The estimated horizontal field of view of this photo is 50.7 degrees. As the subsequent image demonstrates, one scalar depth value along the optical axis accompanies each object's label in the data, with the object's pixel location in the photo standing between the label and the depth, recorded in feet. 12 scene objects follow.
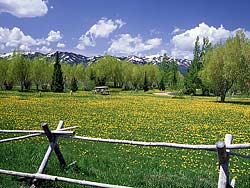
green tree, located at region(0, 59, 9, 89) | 256.84
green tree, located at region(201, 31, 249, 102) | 145.00
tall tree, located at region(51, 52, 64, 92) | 246.91
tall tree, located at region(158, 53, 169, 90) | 350.50
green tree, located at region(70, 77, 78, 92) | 266.34
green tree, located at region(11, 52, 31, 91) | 251.85
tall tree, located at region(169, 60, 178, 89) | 346.64
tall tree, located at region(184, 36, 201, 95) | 243.49
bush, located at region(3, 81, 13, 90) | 263.60
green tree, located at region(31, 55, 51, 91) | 279.53
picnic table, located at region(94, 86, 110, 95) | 215.42
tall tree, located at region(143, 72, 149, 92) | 318.99
